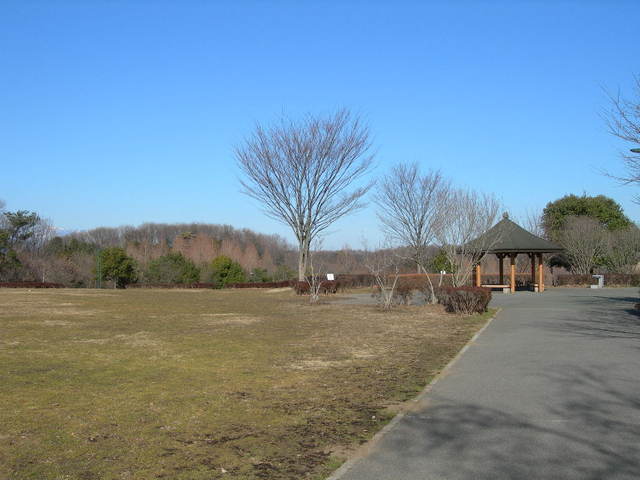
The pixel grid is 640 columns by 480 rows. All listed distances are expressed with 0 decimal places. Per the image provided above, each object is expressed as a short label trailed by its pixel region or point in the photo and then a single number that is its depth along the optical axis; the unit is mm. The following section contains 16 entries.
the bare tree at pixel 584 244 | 38156
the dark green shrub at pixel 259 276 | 45594
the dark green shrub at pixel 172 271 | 43000
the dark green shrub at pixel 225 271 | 41938
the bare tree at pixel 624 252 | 37750
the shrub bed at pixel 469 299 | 17234
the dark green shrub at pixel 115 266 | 41594
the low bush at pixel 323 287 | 28047
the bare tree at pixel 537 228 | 49094
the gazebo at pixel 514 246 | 27203
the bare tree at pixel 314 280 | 23484
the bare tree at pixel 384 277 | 19250
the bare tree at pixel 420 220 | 24016
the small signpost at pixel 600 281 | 33222
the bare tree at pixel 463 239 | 21000
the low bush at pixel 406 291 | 20469
